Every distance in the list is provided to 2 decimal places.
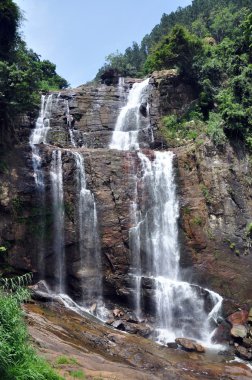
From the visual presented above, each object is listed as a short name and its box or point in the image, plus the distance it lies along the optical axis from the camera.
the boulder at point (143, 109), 35.55
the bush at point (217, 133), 28.17
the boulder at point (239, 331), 20.22
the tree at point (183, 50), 36.69
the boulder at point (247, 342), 19.67
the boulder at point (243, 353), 18.69
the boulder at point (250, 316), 21.39
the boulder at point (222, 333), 20.82
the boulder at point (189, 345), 19.01
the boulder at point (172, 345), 19.22
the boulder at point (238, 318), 21.55
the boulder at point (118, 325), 20.29
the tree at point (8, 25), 27.81
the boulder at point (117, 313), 21.91
